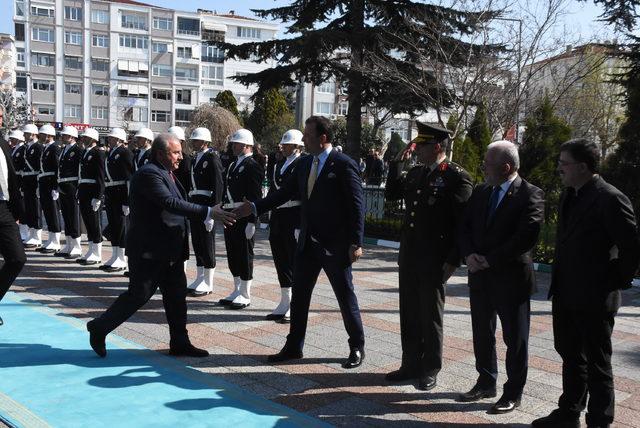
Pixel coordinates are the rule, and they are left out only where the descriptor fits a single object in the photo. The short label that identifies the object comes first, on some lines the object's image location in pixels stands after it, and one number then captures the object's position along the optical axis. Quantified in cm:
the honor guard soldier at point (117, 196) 952
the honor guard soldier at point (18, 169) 636
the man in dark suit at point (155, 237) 533
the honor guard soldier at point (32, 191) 1159
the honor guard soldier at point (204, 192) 793
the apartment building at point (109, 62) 6294
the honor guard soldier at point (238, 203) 756
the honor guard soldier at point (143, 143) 942
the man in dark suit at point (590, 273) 384
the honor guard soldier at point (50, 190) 1115
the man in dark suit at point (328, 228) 535
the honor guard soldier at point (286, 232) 704
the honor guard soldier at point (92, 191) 984
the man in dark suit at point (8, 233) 614
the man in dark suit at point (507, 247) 431
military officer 481
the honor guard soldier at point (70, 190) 1044
